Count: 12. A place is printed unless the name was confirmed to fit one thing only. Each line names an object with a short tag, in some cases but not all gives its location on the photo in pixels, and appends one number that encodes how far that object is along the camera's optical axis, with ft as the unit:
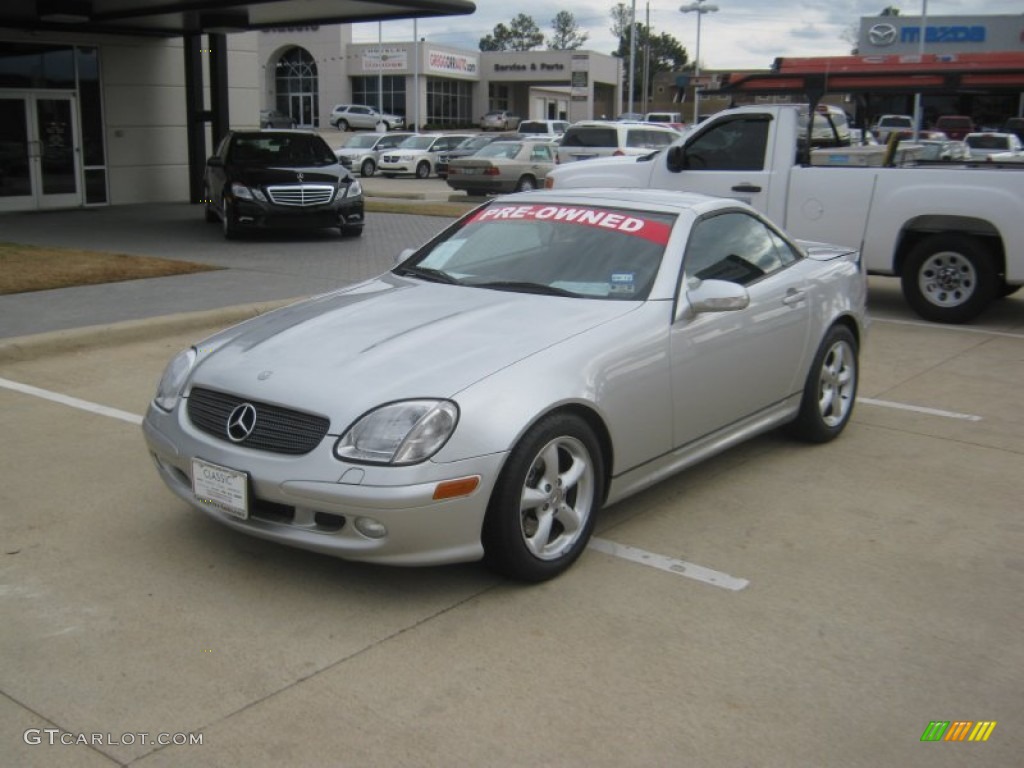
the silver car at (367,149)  119.03
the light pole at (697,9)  162.30
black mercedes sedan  50.55
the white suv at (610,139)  82.12
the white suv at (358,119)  214.69
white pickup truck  32.32
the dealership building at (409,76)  236.22
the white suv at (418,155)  116.88
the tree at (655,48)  441.27
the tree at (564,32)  456.04
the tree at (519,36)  444.96
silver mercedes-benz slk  12.73
